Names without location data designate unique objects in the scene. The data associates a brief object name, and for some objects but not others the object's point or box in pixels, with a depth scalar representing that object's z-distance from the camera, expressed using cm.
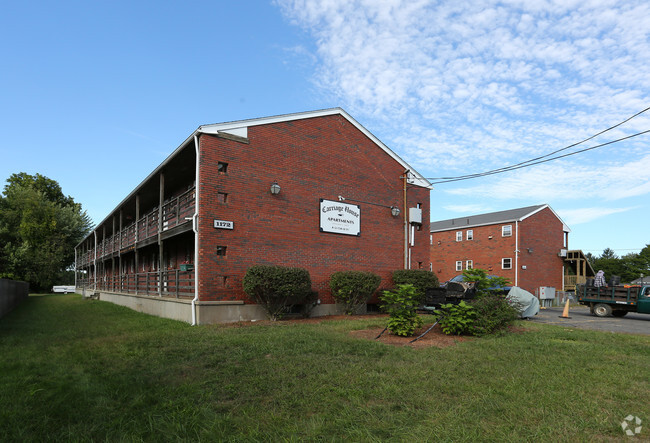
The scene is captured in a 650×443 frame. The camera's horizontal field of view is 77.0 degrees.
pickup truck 1689
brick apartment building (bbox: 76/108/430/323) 1266
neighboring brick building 3153
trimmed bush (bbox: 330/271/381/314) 1486
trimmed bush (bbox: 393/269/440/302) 1666
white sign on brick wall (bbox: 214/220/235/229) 1261
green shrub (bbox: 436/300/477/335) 948
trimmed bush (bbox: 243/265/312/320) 1220
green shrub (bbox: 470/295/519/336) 957
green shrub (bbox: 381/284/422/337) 930
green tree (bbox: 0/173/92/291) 4225
